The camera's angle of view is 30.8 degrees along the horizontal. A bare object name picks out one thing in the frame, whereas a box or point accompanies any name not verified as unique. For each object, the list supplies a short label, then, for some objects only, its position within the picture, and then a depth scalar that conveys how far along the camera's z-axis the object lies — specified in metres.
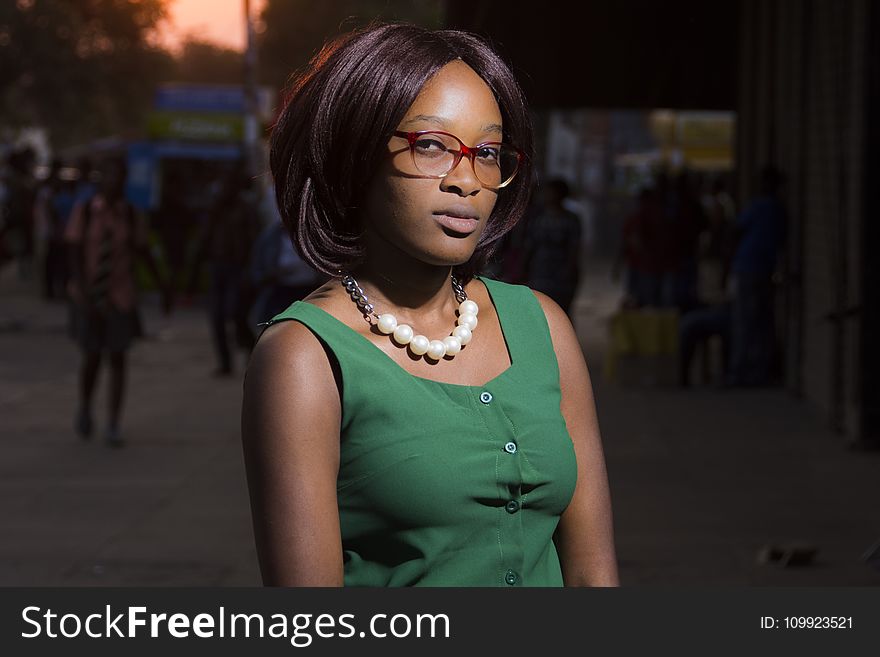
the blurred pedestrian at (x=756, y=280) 13.12
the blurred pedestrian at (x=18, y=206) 22.88
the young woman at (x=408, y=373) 2.02
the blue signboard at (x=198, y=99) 30.75
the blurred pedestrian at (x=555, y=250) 12.98
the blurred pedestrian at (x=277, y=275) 10.20
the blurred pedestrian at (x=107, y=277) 9.99
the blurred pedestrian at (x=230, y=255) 13.84
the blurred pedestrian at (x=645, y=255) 17.59
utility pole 26.48
